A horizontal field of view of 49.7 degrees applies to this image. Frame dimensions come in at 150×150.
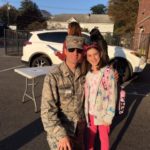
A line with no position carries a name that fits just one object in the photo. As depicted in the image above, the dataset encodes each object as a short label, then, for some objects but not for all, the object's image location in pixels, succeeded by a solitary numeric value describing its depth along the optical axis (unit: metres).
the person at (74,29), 2.81
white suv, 5.67
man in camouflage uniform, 1.25
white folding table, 3.32
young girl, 1.76
